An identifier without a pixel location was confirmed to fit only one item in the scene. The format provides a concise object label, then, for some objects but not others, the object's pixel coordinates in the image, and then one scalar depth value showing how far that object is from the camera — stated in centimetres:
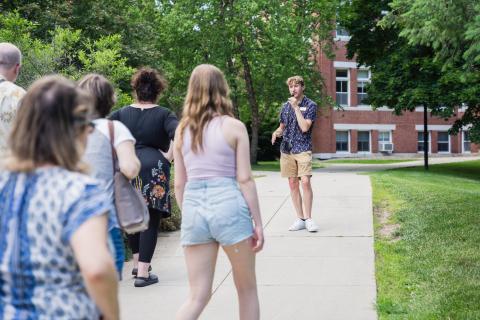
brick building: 4481
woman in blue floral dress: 226
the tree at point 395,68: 2527
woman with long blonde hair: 417
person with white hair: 523
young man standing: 885
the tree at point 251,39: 2848
